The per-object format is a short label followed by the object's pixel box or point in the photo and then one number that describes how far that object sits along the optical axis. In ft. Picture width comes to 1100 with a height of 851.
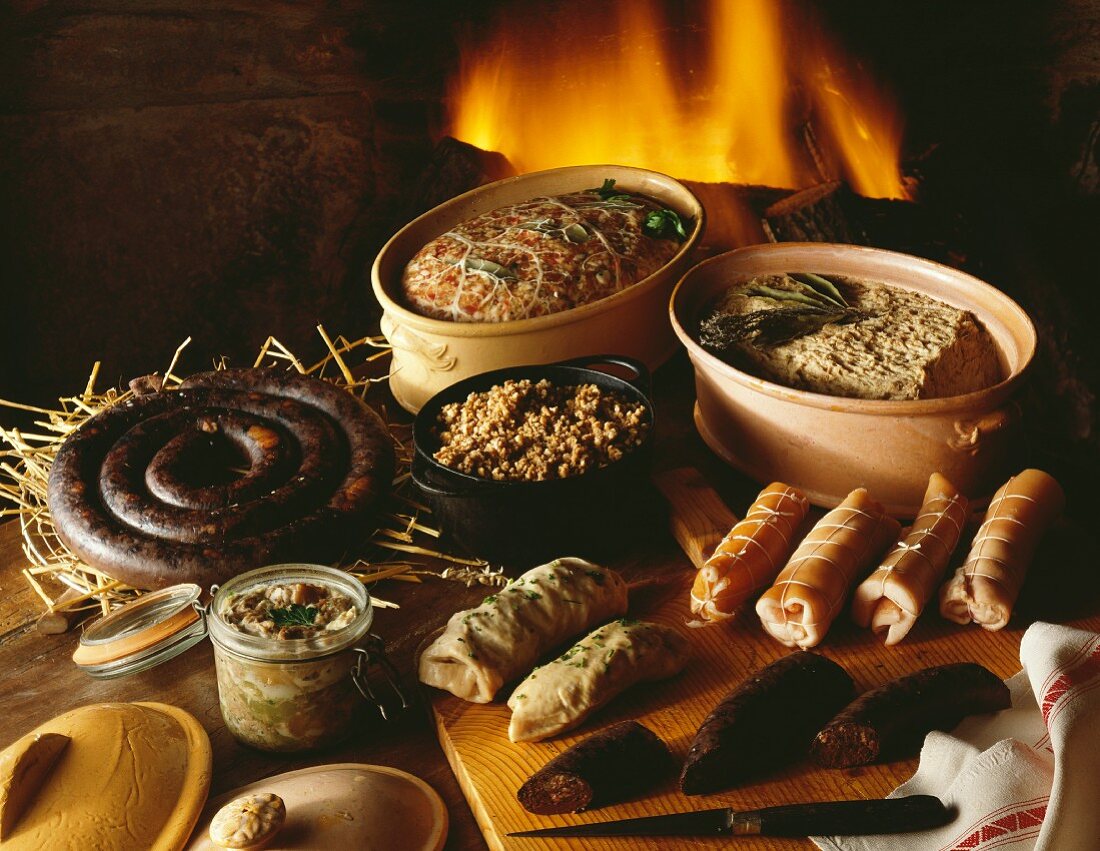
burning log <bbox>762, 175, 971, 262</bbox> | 10.63
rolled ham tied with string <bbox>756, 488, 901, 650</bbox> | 5.57
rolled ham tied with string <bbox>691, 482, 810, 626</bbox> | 5.82
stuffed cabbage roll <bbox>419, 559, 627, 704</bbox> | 5.34
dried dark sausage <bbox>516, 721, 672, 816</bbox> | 4.66
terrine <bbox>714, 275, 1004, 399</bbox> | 6.74
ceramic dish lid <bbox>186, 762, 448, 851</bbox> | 4.37
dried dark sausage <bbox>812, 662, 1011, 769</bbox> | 4.83
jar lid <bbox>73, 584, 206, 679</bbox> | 5.69
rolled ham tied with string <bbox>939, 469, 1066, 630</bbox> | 5.64
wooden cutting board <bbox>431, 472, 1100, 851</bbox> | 4.71
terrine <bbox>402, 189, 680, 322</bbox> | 8.13
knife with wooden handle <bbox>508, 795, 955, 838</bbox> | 4.47
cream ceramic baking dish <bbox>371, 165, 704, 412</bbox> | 7.98
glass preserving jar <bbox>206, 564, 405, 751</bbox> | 4.90
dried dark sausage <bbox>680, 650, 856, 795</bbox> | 4.75
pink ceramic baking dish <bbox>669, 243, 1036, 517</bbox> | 6.40
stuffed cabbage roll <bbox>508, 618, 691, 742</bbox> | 5.10
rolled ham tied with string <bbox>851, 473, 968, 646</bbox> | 5.60
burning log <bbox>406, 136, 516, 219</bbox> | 12.22
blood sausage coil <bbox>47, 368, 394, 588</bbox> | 6.27
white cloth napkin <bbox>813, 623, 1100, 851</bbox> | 4.14
